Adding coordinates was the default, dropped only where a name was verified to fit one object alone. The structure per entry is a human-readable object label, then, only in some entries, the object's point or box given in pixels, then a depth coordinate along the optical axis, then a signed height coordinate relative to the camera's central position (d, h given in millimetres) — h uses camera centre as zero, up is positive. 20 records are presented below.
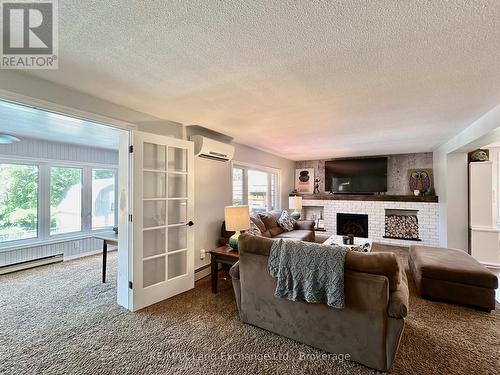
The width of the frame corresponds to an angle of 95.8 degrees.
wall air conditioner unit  3350 +642
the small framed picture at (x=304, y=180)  6945 +271
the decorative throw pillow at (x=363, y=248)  3129 -860
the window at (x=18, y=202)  3932 -194
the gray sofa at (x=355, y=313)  1627 -987
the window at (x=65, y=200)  4504 -192
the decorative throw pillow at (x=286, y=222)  5004 -748
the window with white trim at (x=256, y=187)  4764 +50
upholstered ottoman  2508 -1083
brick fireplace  5293 -650
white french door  2602 -364
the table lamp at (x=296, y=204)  5830 -393
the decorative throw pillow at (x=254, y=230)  3531 -655
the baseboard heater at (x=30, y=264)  3678 -1270
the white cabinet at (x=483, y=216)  3818 -487
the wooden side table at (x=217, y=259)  2898 -906
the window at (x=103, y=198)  5141 -182
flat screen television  5891 +357
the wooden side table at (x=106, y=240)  3210 -721
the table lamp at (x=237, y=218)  2936 -373
